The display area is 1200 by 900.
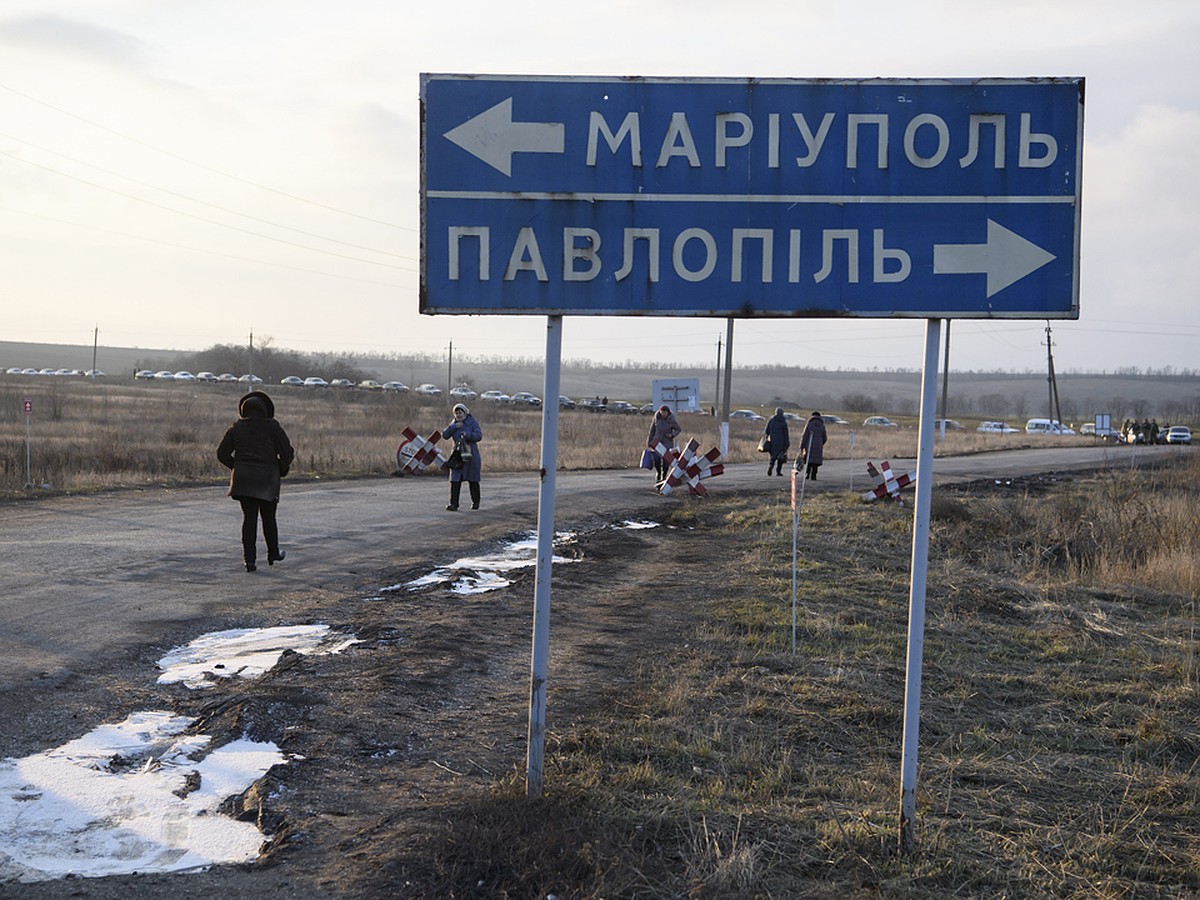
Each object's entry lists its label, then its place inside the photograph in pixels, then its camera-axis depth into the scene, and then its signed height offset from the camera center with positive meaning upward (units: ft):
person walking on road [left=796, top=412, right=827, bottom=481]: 86.74 -2.86
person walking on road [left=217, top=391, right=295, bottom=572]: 38.99 -2.39
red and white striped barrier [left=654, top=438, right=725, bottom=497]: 73.05 -4.26
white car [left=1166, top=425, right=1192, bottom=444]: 237.66 -4.61
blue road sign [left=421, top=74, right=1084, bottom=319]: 16.02 +2.84
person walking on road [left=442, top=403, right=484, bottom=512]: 58.75 -3.11
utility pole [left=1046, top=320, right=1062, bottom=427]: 256.89 +9.49
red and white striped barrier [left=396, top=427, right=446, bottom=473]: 84.38 -4.51
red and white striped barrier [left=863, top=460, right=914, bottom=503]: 70.59 -4.73
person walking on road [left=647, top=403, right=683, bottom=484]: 76.33 -2.12
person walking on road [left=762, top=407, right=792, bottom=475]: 93.30 -2.94
